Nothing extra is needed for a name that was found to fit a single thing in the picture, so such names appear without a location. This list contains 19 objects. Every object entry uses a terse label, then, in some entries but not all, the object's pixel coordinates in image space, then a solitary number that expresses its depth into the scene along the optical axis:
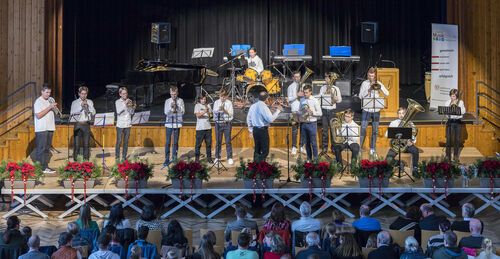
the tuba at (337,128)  14.31
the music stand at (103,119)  13.81
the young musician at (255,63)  18.59
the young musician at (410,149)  14.06
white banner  16.30
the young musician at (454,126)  14.91
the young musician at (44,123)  14.04
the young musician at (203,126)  14.72
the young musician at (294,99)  15.47
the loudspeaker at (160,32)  22.02
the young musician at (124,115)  14.58
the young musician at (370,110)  14.67
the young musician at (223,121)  14.67
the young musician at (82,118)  14.23
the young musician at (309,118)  14.14
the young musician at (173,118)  14.56
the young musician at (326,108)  15.21
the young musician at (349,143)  14.05
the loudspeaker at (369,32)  21.52
